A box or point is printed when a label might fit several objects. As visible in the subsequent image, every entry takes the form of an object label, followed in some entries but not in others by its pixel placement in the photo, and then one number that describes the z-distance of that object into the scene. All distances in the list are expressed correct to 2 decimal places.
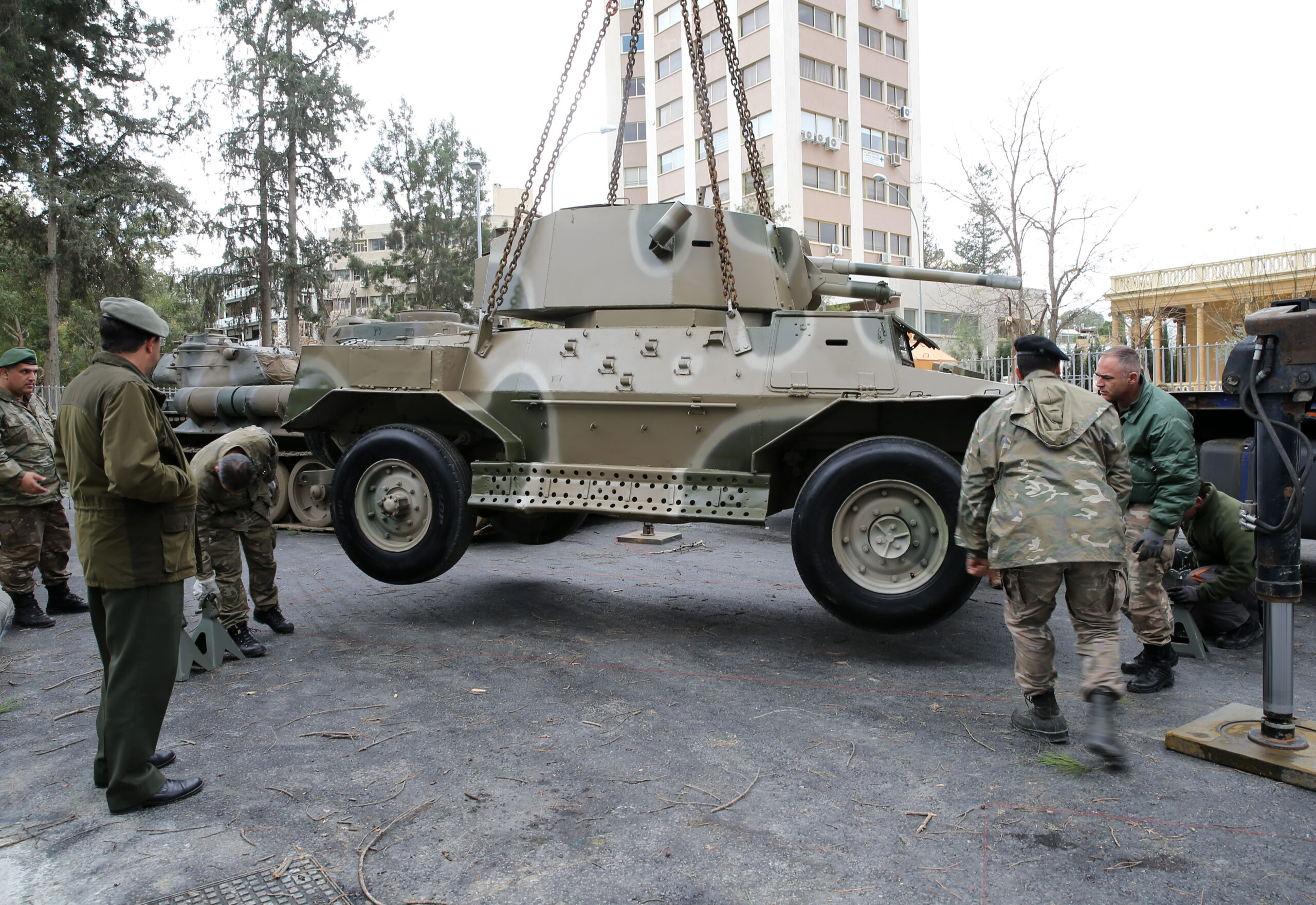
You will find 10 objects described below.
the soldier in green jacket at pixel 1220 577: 5.39
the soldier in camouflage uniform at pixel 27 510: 6.34
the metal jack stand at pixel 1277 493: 3.59
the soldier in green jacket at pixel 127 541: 3.42
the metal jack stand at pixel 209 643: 5.10
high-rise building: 36.62
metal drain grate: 2.77
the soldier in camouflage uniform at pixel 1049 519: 3.76
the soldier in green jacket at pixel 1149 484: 4.42
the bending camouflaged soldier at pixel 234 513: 5.44
